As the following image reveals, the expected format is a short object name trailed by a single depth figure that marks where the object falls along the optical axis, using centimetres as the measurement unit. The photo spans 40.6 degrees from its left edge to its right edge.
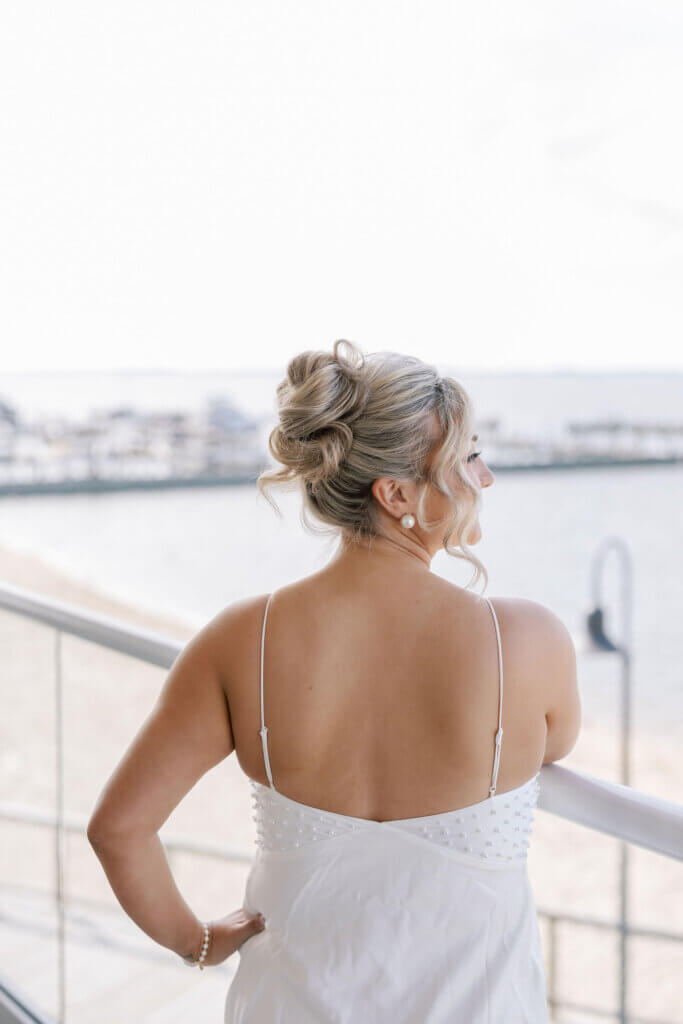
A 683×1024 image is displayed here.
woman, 93
